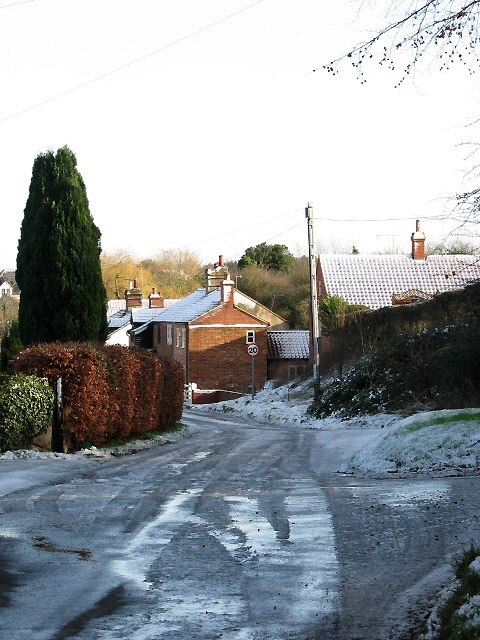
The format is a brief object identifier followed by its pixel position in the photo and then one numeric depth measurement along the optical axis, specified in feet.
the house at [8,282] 453.82
